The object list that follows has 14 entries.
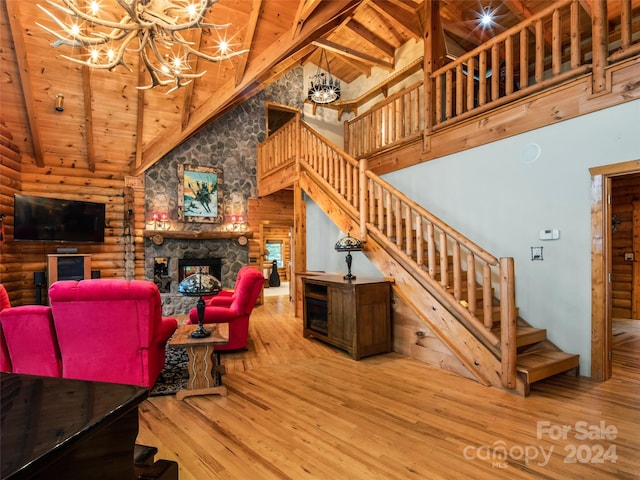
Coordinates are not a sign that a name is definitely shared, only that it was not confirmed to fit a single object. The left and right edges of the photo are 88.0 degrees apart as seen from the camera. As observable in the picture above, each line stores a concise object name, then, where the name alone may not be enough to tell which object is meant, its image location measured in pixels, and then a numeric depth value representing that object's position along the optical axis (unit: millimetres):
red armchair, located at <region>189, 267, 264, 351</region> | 4164
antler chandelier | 2707
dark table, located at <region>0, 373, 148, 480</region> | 561
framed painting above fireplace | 7633
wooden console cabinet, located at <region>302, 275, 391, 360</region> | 3969
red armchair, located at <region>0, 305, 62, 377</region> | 2852
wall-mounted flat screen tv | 5672
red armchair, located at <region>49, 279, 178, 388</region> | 2719
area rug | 3160
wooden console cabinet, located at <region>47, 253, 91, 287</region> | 5957
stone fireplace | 7215
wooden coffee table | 2984
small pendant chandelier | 6836
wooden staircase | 3021
